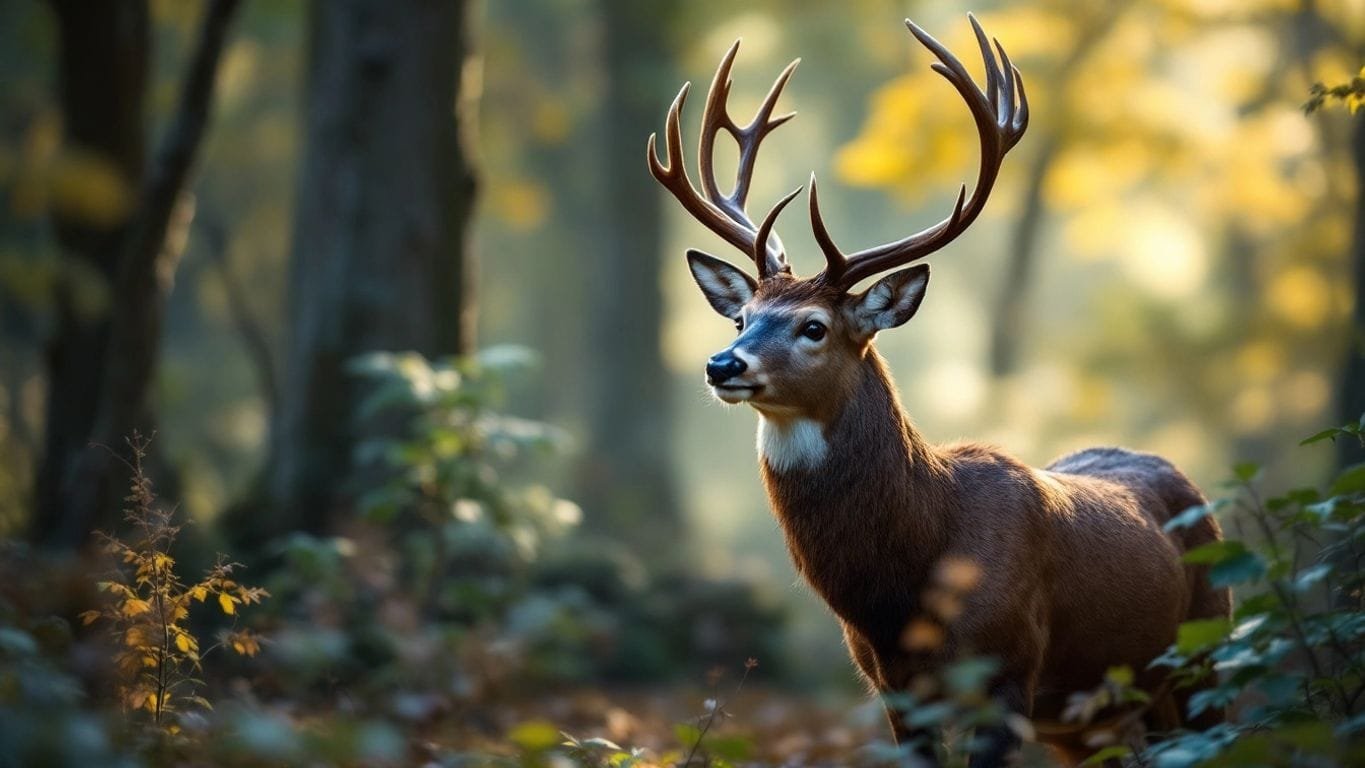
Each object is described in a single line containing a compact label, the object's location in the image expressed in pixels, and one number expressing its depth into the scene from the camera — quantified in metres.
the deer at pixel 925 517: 10.55
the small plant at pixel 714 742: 7.74
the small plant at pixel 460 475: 16.78
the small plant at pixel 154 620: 9.34
